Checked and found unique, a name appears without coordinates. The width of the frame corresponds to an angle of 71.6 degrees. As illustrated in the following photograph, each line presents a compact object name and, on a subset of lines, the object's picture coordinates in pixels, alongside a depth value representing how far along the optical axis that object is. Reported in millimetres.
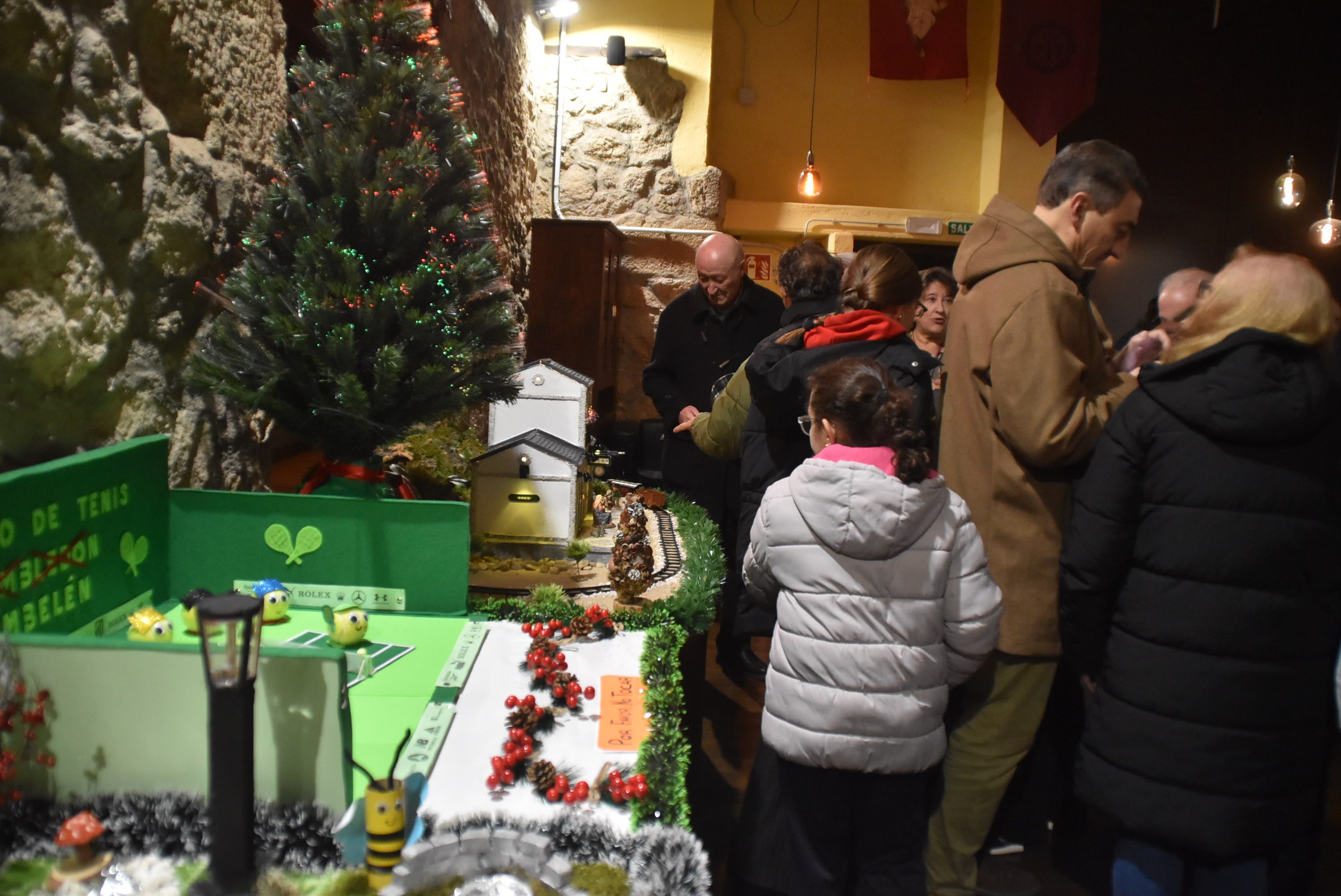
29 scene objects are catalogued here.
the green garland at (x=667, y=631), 1155
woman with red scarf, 1786
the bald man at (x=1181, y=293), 2594
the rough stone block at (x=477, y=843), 937
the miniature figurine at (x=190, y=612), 1542
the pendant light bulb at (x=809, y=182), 6148
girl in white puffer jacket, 1570
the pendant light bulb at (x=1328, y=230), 5770
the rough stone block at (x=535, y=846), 938
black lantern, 936
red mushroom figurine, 919
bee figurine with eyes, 966
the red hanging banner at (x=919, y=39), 6355
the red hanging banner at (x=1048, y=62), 6121
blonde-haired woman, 1493
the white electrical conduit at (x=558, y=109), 5566
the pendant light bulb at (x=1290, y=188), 5770
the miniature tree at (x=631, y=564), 1808
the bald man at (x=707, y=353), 3326
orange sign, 1288
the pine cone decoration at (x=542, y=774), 1173
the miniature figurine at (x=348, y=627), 1521
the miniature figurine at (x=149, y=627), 1438
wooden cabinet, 5086
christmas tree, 1594
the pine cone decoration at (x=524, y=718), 1292
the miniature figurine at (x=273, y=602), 1586
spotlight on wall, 4535
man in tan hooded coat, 1728
